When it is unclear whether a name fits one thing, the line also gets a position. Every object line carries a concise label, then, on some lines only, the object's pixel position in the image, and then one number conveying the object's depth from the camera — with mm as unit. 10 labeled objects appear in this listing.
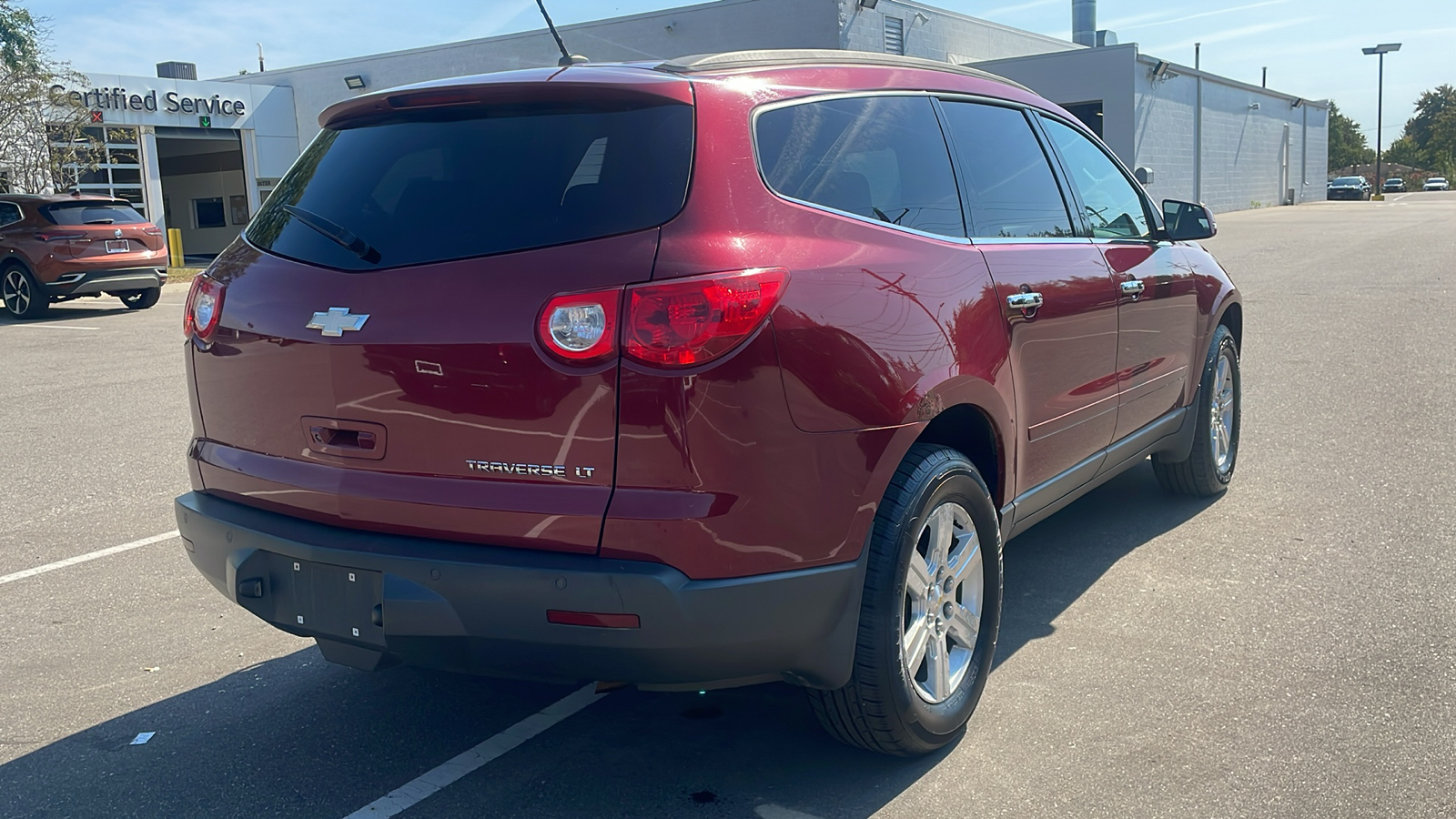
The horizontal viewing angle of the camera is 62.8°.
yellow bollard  27966
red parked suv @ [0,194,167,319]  16203
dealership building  33219
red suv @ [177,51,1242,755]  2570
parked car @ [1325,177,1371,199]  66562
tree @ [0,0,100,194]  23672
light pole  71062
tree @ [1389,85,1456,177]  105125
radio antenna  3397
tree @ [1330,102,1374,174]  109188
